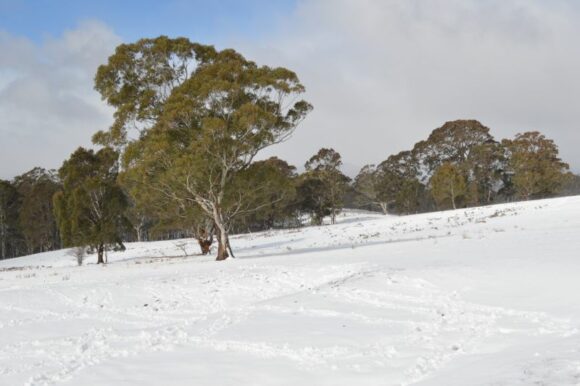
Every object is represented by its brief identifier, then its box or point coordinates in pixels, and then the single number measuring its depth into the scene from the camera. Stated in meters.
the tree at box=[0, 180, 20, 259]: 60.47
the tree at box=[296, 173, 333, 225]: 62.31
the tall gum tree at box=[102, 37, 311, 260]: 19.19
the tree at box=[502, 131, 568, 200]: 56.97
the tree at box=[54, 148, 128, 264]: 29.55
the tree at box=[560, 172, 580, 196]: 108.94
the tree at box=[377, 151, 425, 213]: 67.38
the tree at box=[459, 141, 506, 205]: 61.84
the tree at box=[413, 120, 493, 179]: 63.41
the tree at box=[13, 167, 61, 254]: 60.56
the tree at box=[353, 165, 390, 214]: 70.44
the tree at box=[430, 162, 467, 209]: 56.41
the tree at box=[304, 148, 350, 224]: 61.44
